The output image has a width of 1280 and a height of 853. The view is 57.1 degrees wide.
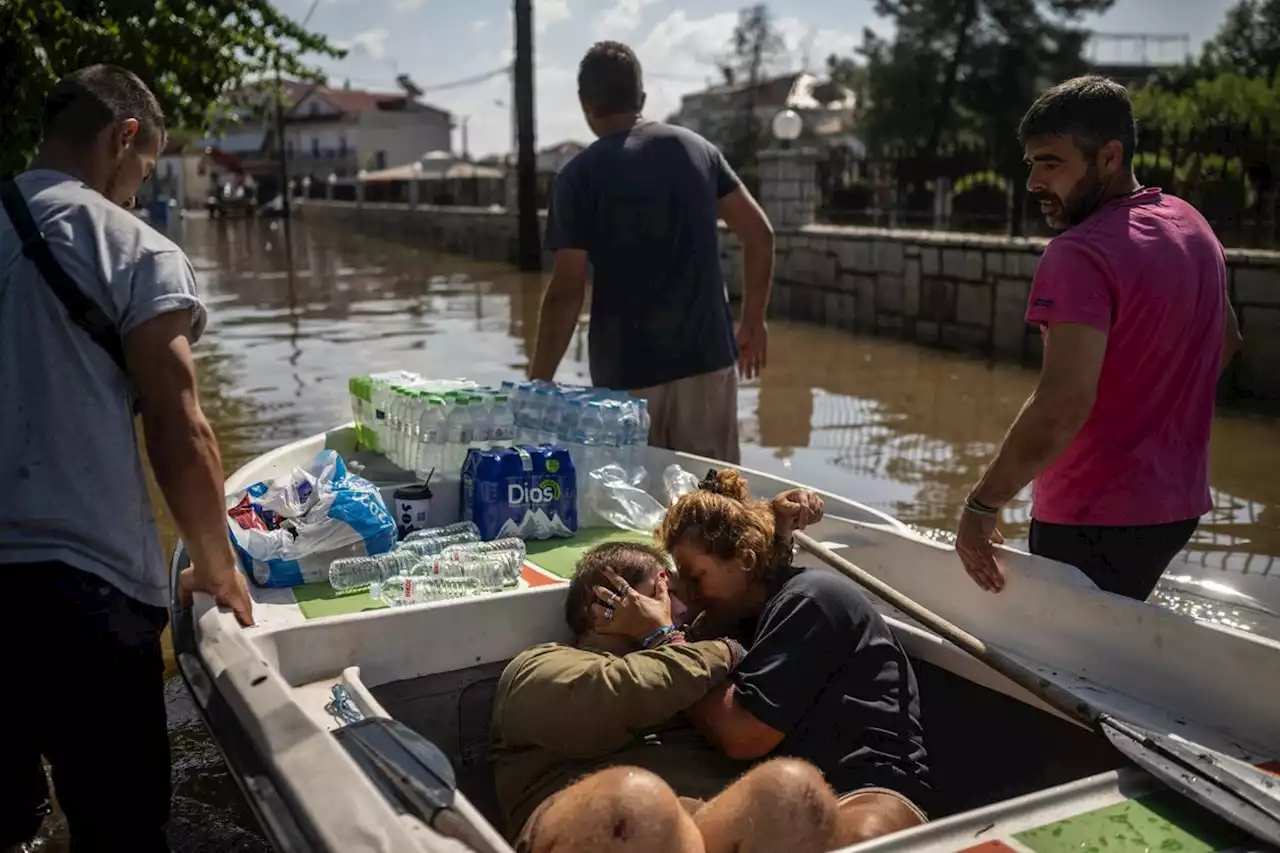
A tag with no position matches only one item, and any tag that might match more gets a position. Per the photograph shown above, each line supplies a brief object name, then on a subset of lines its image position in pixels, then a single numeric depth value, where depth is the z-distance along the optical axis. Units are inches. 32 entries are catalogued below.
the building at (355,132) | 3228.3
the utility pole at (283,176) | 1784.6
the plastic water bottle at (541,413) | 167.0
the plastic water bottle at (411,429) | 167.0
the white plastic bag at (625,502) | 157.1
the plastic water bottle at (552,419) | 165.5
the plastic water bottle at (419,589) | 125.2
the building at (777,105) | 1881.2
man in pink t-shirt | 103.7
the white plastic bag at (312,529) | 130.4
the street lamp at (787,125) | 657.0
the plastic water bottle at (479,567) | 130.6
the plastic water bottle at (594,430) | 162.2
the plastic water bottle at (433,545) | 137.3
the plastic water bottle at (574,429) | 162.6
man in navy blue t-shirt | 178.5
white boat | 79.1
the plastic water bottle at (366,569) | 130.2
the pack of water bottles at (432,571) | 126.9
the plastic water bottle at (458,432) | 162.4
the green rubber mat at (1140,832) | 77.3
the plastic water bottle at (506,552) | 133.0
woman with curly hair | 94.1
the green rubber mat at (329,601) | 123.1
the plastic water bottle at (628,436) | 164.4
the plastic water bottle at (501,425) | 164.2
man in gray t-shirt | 90.4
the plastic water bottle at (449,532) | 142.5
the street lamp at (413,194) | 1355.1
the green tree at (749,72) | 1728.6
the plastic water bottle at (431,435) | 162.7
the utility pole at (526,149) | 836.0
